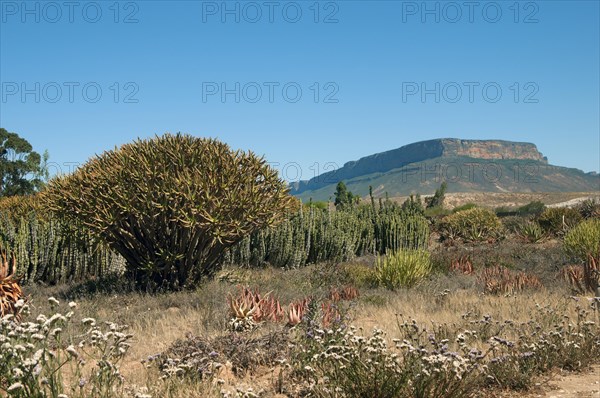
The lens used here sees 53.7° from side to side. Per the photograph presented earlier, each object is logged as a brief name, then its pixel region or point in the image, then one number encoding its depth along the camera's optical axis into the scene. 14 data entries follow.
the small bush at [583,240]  14.06
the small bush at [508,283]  10.86
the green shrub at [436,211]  39.11
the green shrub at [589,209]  27.32
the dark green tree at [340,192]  54.95
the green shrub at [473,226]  26.00
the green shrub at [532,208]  39.16
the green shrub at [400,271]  12.10
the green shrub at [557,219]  24.81
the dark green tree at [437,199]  54.94
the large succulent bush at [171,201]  10.75
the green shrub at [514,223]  27.13
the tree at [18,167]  43.56
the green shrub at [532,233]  23.98
